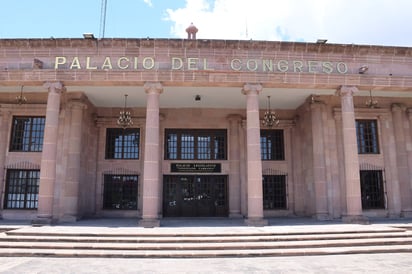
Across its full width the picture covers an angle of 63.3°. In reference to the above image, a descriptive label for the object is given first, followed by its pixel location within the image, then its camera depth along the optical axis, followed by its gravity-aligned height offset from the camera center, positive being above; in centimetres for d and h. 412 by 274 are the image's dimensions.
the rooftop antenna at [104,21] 1891 +945
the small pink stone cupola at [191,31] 1902 +903
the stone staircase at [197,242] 1042 -171
